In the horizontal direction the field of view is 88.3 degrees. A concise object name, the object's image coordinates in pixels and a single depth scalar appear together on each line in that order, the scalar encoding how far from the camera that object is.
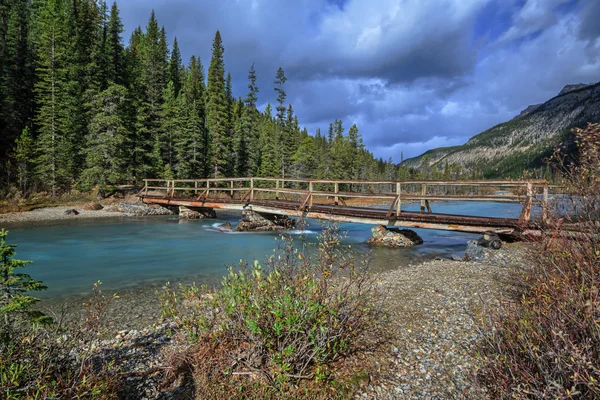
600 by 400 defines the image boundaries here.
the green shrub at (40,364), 2.54
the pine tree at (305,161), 55.59
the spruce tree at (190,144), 38.19
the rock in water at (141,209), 26.64
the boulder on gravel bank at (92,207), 26.47
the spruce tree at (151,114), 36.03
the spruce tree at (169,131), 38.75
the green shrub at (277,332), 3.40
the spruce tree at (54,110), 29.24
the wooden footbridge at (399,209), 9.97
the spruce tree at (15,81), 31.64
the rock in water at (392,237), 14.36
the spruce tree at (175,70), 61.75
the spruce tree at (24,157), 27.56
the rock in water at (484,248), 10.24
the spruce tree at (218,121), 40.56
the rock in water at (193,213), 24.64
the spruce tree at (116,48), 38.50
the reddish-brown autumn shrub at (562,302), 2.69
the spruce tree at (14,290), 3.37
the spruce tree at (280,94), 55.83
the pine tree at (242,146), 46.12
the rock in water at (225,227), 19.59
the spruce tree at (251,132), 46.56
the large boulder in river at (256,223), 19.11
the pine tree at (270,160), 52.09
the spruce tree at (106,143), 29.34
